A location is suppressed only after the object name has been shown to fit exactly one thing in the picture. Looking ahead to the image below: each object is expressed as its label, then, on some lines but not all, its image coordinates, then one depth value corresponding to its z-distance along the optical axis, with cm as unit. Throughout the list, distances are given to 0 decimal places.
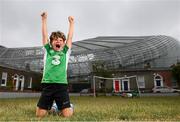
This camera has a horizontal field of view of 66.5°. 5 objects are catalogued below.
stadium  3004
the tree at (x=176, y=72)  2064
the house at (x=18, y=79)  1790
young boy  265
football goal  2289
